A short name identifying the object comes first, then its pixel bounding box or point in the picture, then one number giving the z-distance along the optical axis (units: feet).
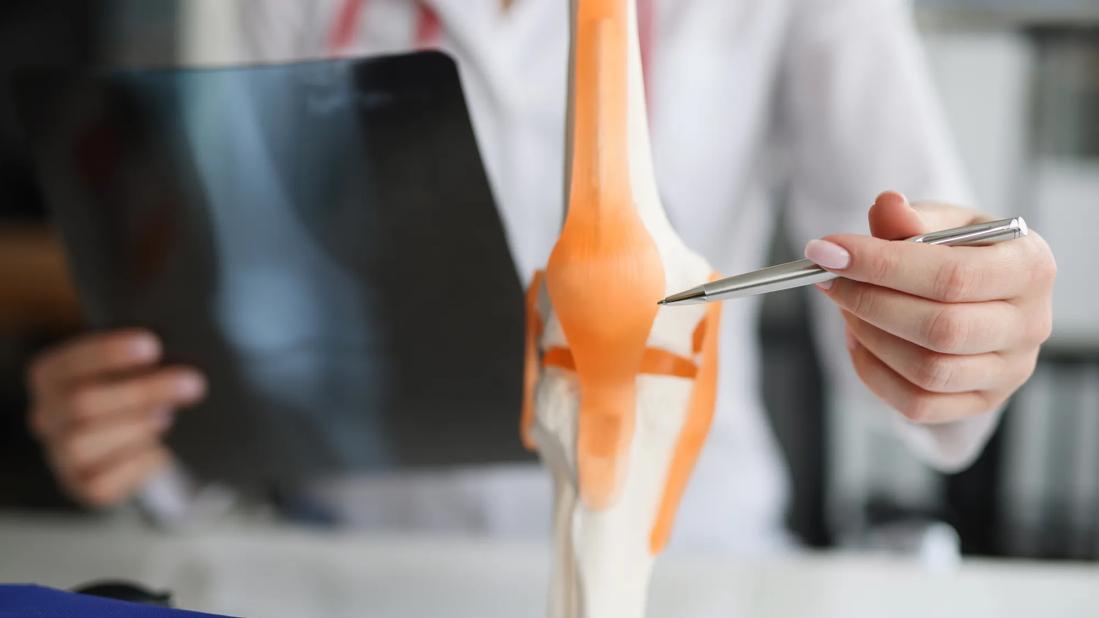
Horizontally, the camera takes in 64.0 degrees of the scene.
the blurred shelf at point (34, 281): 3.95
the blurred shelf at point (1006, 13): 3.60
